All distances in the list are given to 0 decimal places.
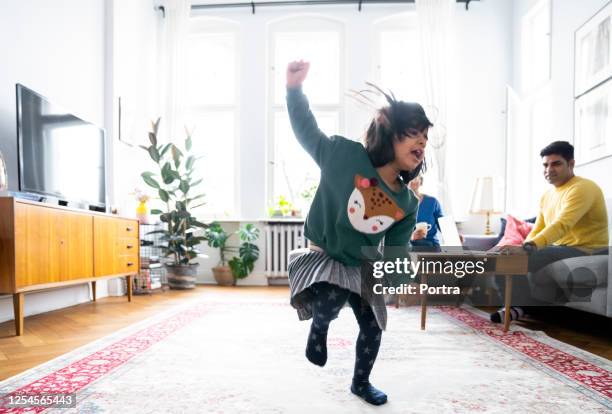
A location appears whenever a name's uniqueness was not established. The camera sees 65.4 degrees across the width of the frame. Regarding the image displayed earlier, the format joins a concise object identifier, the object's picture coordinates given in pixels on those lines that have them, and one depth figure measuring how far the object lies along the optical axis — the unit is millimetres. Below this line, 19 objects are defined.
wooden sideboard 2518
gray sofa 2357
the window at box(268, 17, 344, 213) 5699
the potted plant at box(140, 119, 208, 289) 4934
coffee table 2520
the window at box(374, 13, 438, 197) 5602
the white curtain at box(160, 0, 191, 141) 5594
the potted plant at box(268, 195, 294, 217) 5512
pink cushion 3381
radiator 5430
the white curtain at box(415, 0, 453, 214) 5285
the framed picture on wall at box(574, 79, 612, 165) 3299
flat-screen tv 2951
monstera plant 5336
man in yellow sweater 2641
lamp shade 4637
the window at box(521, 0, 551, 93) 4773
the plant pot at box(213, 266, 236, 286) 5375
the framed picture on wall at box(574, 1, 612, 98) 3344
